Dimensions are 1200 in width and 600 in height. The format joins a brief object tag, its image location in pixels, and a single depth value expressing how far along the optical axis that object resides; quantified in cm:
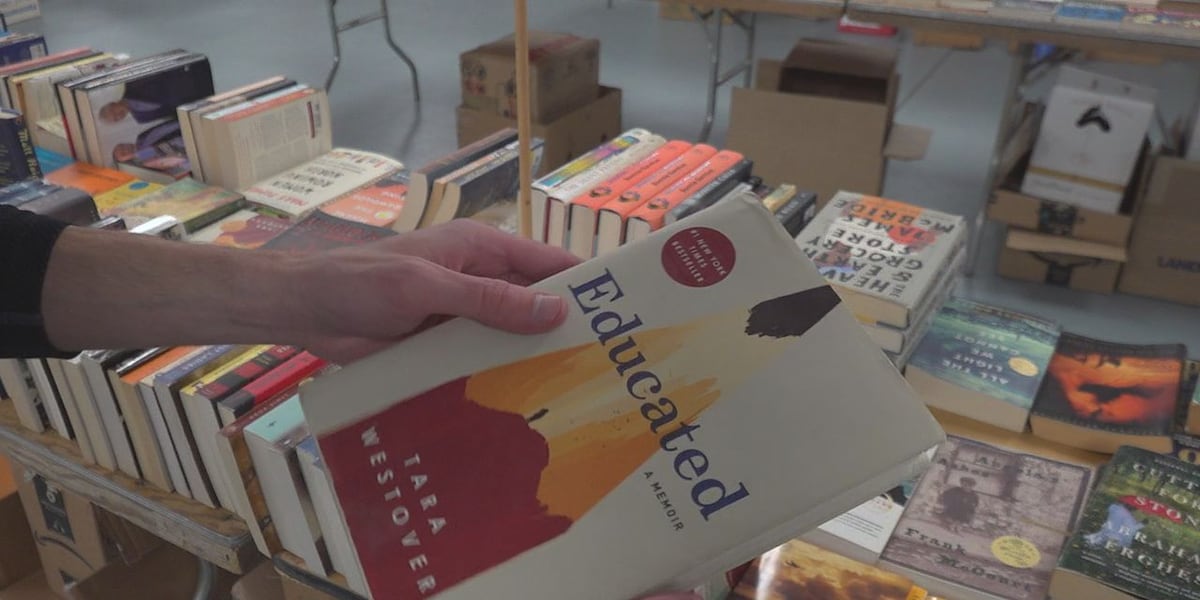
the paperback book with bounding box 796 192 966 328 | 136
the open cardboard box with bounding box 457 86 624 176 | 346
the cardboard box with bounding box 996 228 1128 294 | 281
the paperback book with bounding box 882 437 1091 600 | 113
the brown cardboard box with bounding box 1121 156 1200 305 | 272
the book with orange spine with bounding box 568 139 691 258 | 146
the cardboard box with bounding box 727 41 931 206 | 308
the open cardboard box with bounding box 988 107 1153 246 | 279
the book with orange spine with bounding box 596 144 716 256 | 143
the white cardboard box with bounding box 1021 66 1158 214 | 267
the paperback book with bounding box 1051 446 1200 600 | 107
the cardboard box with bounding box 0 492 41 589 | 165
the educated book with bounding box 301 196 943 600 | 73
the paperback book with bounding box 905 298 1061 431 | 141
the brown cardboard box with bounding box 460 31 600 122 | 342
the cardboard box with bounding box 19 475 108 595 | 147
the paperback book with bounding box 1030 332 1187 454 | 136
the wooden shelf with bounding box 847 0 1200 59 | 247
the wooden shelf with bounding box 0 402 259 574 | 119
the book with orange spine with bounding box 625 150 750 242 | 142
